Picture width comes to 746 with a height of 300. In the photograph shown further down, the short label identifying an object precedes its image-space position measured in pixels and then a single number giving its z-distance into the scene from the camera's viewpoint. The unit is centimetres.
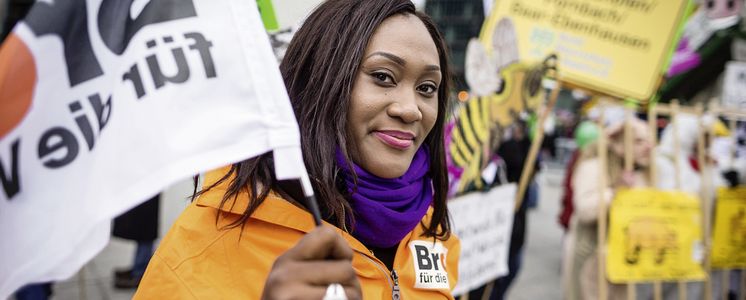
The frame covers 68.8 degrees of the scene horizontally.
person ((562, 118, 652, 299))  350
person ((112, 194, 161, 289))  405
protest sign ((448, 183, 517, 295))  303
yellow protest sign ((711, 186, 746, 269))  391
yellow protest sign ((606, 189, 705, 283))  330
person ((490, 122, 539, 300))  426
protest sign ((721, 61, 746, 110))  459
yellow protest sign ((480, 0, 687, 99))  322
